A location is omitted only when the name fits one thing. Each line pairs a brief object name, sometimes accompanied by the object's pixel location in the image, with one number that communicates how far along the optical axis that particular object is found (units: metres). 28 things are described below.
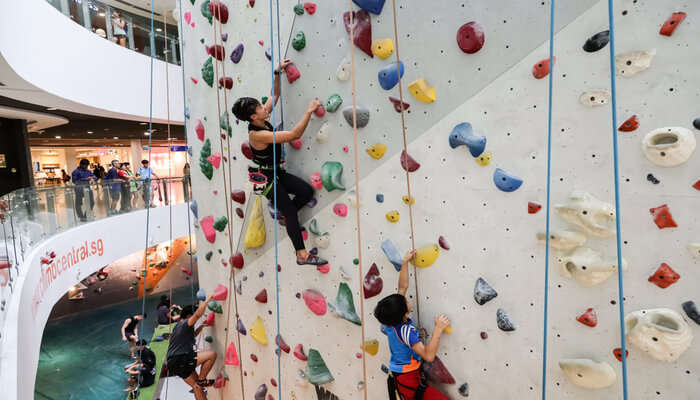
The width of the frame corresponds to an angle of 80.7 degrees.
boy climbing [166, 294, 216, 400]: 2.96
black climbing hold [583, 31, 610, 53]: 1.27
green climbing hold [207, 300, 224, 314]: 2.96
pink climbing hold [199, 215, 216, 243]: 2.88
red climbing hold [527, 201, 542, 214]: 1.45
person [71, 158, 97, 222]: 5.86
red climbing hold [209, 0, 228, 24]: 2.48
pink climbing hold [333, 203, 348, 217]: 2.05
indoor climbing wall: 1.24
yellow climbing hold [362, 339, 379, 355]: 1.98
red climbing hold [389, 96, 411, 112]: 1.74
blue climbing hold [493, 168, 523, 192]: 1.48
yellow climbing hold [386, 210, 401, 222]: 1.84
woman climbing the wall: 1.94
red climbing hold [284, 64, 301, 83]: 2.15
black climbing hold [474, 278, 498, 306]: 1.59
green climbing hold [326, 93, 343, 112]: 1.99
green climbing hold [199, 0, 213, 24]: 2.63
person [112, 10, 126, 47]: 6.96
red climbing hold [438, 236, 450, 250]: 1.70
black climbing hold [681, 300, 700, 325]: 1.21
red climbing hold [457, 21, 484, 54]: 1.51
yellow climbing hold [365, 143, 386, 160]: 1.84
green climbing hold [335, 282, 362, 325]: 2.04
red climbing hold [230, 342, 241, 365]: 2.82
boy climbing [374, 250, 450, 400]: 1.66
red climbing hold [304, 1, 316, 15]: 2.03
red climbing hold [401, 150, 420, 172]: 1.75
